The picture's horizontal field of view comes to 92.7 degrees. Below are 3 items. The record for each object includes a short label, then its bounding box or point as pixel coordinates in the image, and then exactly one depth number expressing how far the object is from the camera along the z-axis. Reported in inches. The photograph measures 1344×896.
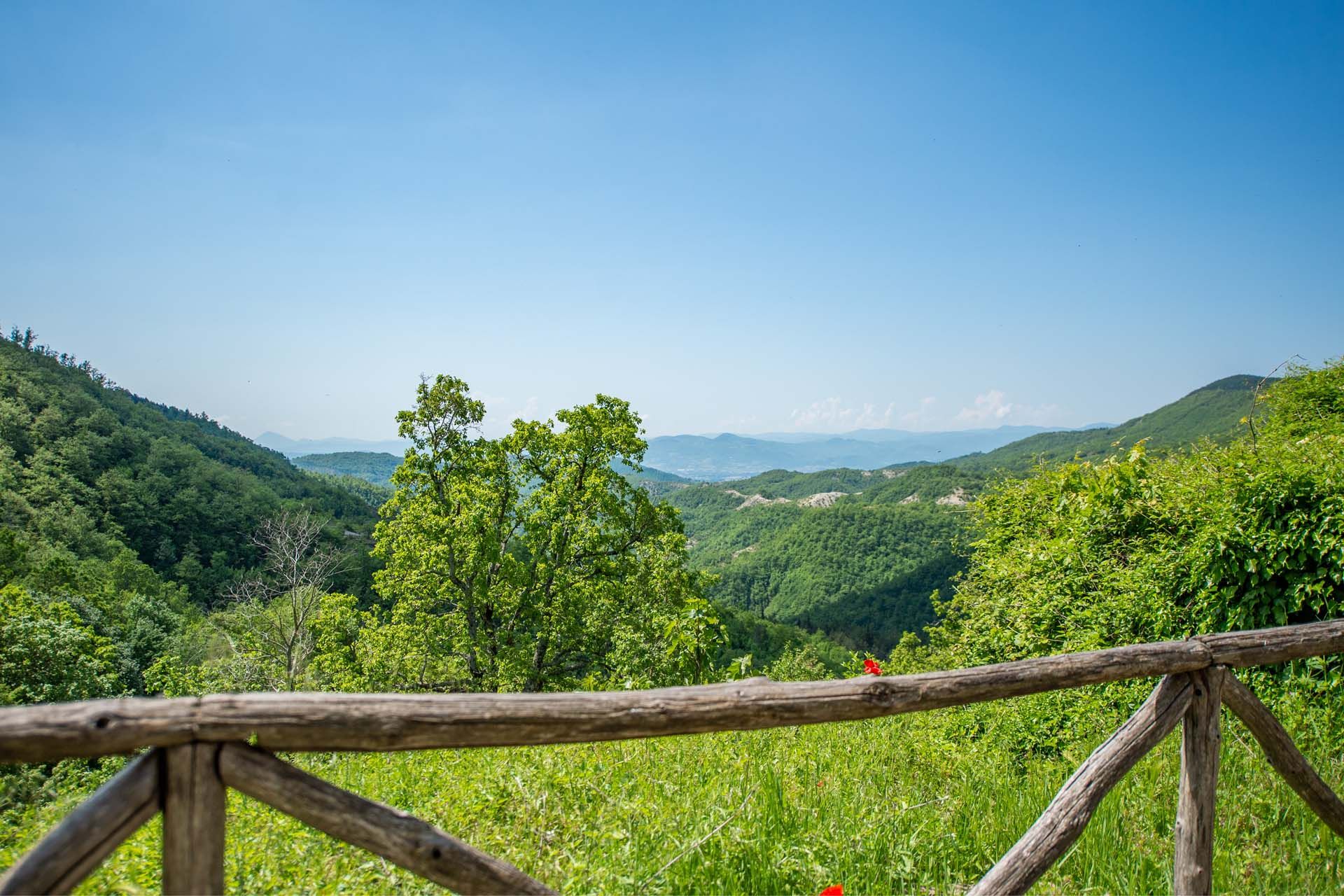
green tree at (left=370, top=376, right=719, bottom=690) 612.4
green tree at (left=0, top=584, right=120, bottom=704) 680.4
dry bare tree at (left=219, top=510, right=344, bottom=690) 713.6
